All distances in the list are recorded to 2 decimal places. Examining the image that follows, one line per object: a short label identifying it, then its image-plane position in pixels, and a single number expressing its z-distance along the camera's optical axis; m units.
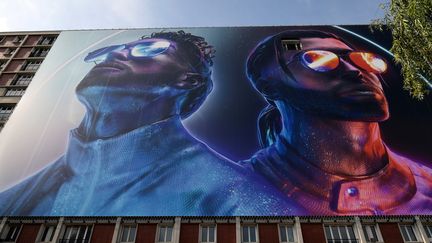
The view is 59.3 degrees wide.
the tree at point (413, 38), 16.59
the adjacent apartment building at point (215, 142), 23.66
